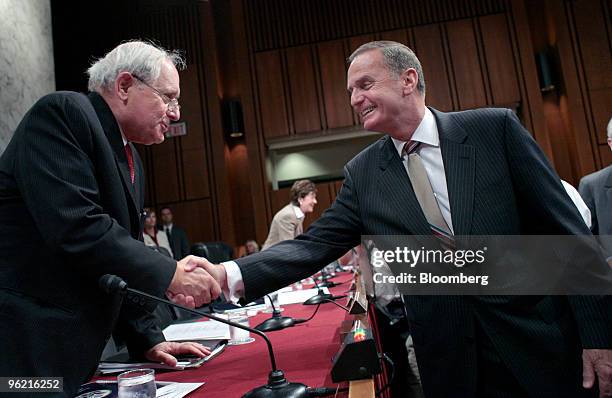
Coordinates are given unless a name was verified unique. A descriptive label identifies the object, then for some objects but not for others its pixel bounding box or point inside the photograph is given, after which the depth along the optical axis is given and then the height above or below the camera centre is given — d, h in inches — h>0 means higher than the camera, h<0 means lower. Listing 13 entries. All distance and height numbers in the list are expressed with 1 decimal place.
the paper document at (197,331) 65.1 -11.4
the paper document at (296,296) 98.4 -11.6
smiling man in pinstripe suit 47.3 +0.1
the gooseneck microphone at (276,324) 66.8 -11.1
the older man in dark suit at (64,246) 42.1 +2.5
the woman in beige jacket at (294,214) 194.7 +12.5
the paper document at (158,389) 39.8 -11.2
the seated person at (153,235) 257.9 +15.0
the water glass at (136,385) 37.3 -9.6
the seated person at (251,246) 278.4 +1.4
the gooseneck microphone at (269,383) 34.3 -10.4
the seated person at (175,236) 279.3 +13.7
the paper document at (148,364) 50.2 -11.3
